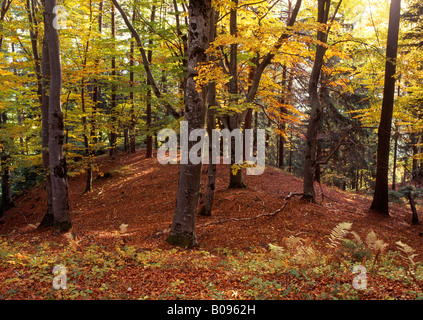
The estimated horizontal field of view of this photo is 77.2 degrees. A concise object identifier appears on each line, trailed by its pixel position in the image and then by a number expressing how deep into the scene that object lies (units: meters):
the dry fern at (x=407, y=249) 4.19
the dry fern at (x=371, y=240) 5.15
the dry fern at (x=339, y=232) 5.45
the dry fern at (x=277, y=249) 5.11
